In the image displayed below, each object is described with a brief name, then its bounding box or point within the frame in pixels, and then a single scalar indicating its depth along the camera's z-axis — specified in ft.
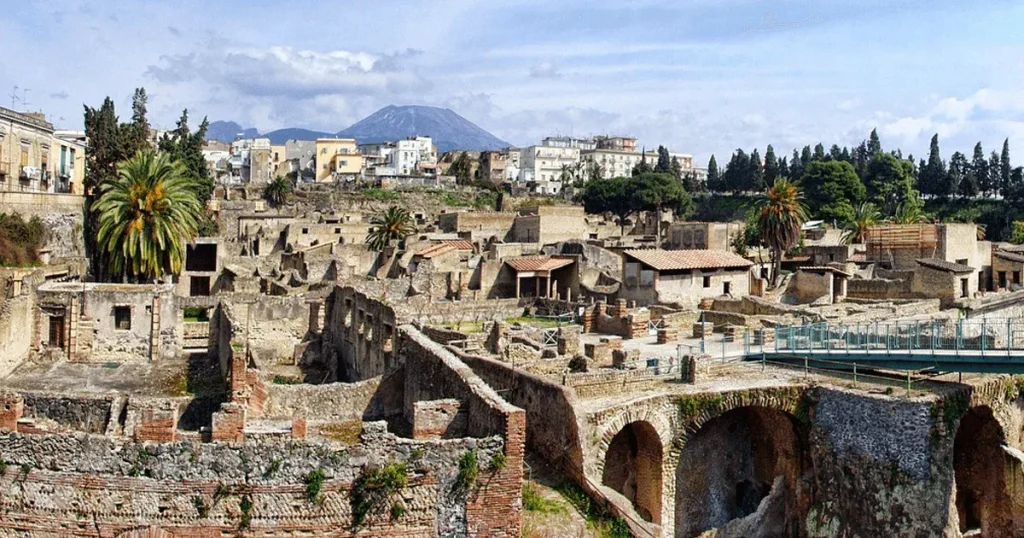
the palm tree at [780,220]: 181.57
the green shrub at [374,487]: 43.42
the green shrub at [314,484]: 42.98
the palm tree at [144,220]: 130.00
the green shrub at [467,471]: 44.50
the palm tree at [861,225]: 208.23
